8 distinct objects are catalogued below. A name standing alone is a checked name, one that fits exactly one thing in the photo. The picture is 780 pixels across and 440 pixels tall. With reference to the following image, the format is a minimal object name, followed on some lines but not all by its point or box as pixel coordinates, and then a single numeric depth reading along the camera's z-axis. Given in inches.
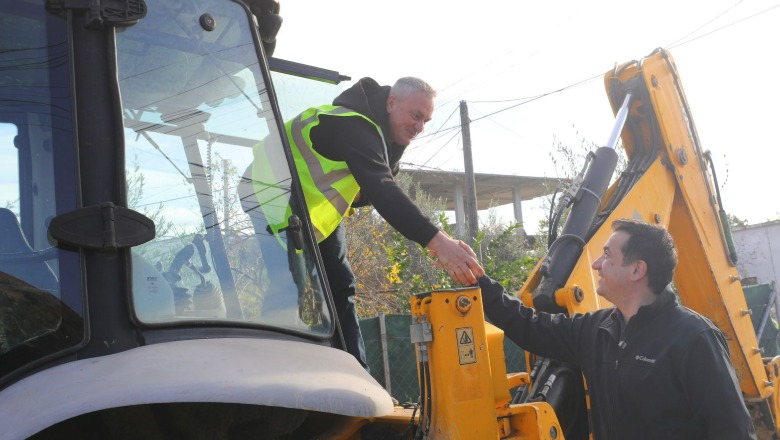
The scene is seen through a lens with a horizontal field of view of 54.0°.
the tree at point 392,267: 336.2
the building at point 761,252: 916.0
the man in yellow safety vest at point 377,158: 113.9
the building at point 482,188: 807.2
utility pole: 562.4
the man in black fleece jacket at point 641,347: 108.5
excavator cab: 70.1
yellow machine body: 151.4
